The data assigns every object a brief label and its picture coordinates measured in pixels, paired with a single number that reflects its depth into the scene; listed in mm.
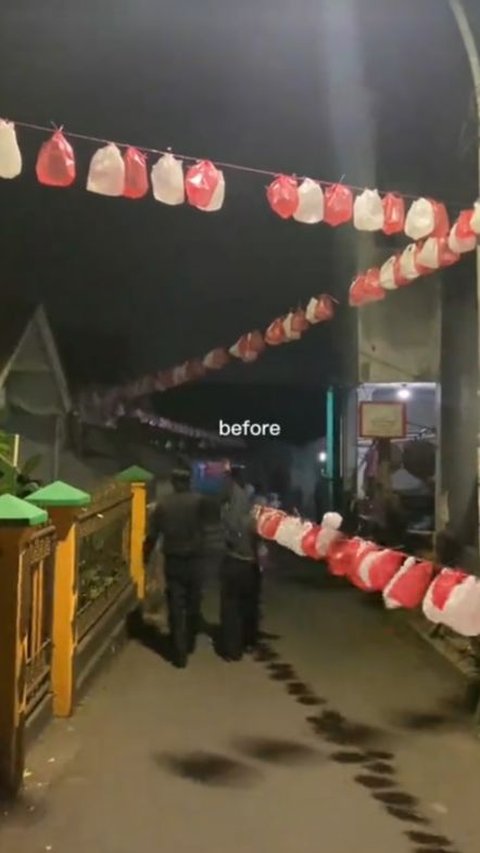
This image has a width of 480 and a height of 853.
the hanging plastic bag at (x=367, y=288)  8031
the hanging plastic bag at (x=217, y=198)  6555
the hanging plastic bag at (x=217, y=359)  14031
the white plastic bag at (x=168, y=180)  6352
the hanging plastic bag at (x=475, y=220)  6156
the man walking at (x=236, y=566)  8406
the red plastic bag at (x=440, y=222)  6949
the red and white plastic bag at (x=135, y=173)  6258
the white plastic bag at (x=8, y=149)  5766
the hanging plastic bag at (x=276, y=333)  11555
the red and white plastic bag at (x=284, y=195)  6727
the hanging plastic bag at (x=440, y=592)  5409
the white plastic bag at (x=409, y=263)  7172
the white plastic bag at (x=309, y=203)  6777
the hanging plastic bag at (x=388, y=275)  7617
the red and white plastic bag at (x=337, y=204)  6875
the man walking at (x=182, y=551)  8172
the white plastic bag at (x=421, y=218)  6902
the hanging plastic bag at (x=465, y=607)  5285
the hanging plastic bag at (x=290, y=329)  11203
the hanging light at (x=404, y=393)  15370
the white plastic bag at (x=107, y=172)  6195
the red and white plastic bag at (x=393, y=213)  6988
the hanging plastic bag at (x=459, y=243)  6375
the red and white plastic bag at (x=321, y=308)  10336
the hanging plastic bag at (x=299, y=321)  10945
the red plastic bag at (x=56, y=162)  5982
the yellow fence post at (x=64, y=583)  6199
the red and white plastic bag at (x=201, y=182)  6441
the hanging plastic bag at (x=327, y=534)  7449
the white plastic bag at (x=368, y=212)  6949
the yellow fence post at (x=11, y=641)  4863
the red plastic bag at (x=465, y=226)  6301
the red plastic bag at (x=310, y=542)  7809
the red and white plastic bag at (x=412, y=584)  5777
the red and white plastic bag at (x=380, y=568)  6238
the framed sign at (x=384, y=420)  12781
